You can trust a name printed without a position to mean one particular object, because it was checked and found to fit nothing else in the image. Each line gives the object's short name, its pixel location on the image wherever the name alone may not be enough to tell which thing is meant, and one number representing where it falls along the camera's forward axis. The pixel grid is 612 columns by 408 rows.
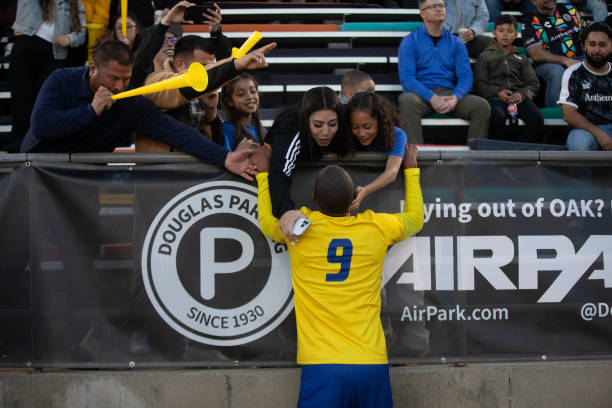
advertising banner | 7.44
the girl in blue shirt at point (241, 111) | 9.02
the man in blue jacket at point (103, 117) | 7.22
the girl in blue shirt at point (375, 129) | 7.33
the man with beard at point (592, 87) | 11.68
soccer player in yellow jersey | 6.48
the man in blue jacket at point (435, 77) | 13.03
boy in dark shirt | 13.27
